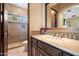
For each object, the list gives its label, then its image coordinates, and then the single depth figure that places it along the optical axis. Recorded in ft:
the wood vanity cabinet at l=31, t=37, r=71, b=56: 4.25
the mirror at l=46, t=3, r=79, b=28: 5.03
